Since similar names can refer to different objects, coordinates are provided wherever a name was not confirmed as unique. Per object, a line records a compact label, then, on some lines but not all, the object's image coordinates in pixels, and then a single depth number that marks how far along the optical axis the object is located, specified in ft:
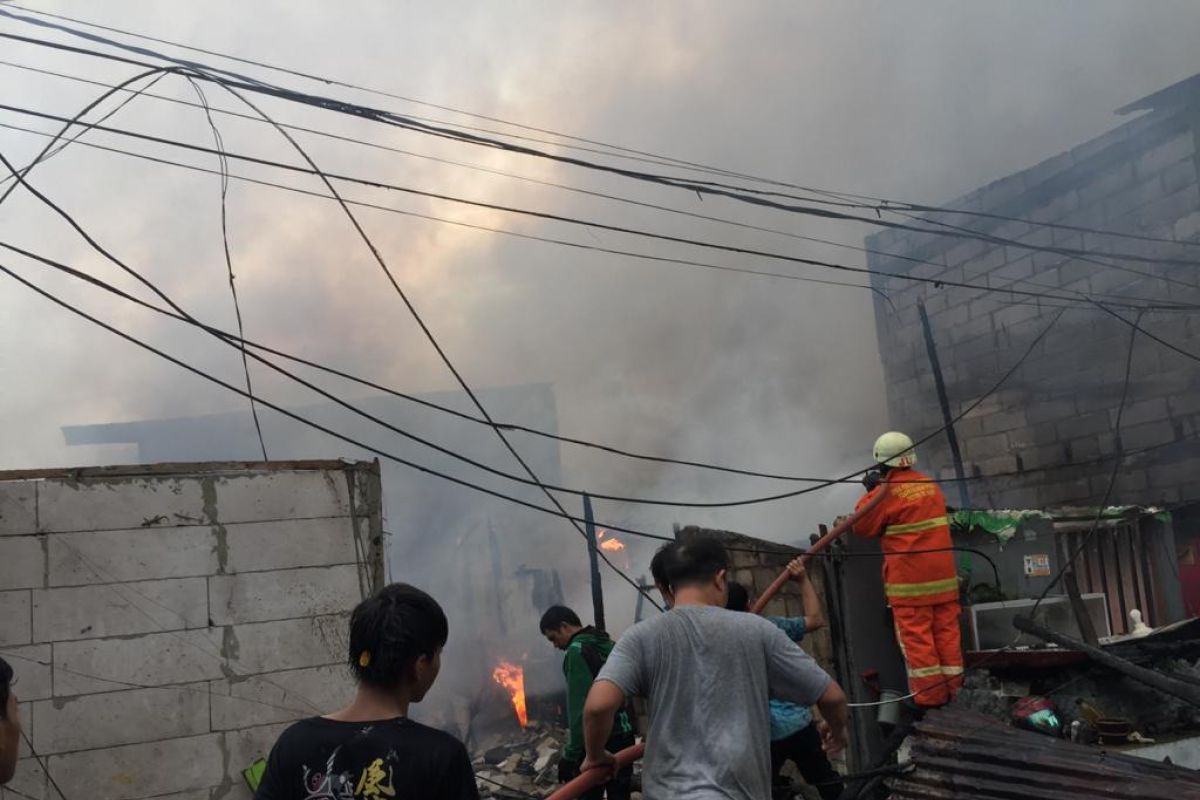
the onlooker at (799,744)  14.11
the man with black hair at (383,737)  6.14
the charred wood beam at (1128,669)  16.69
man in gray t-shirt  7.91
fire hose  8.59
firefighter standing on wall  17.84
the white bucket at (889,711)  19.57
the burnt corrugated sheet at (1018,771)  12.39
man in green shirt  15.96
